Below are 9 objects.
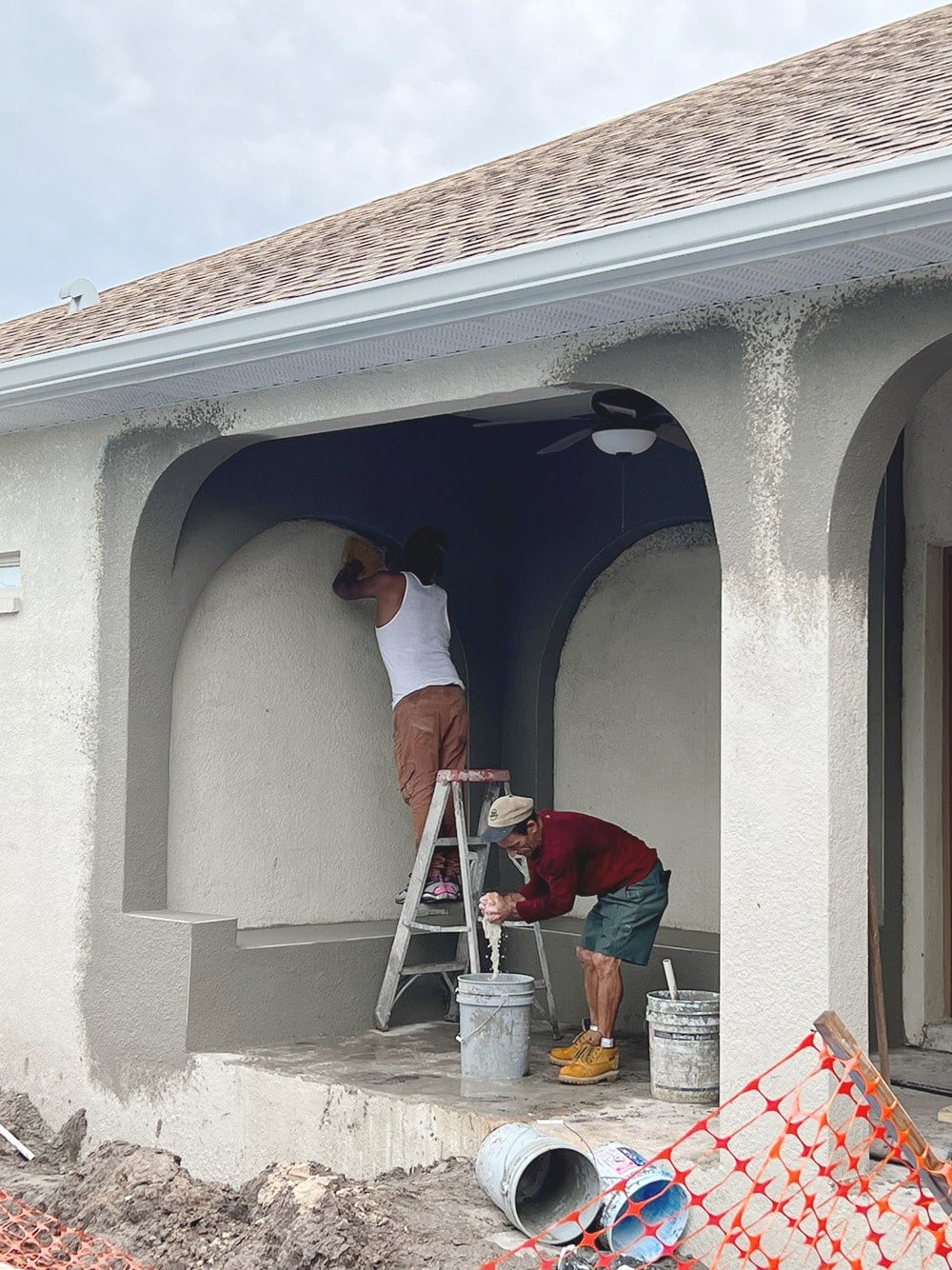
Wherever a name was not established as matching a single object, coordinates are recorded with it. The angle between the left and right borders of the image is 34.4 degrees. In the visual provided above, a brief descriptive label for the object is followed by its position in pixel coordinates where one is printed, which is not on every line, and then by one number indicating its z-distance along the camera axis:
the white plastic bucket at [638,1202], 4.94
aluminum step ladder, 7.39
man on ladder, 7.91
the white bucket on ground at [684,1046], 5.80
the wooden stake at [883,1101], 4.17
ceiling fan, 6.60
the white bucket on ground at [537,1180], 5.03
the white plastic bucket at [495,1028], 6.39
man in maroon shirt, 6.58
